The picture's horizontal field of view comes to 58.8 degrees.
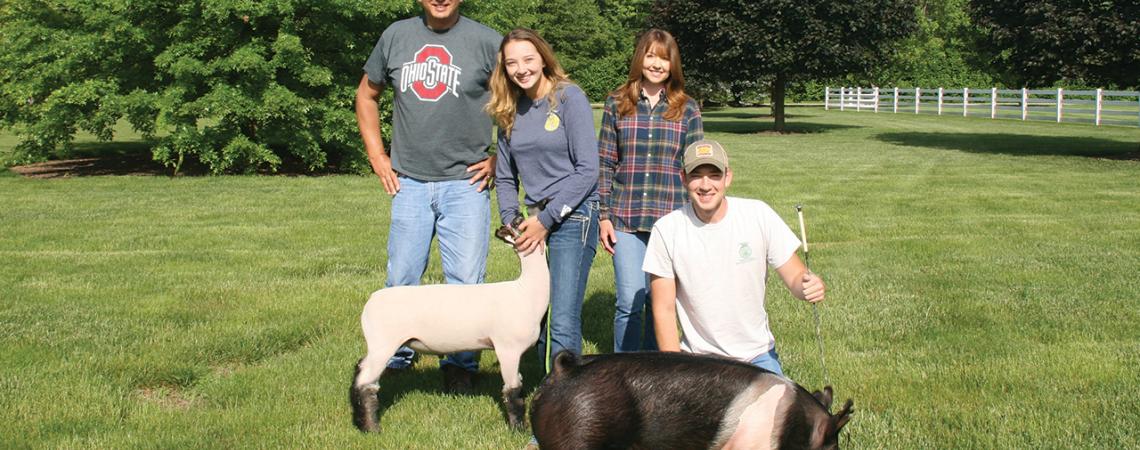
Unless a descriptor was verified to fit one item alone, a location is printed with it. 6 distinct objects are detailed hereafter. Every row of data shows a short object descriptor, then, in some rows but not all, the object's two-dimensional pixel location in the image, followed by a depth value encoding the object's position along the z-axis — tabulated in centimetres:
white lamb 444
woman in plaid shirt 514
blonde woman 459
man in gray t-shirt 505
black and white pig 319
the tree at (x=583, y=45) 6450
